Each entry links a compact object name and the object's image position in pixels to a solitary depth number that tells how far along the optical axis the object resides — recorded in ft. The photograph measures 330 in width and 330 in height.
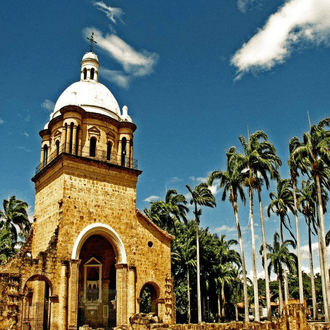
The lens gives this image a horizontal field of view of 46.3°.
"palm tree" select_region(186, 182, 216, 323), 111.75
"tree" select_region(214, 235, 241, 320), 135.85
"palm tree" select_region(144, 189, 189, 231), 118.42
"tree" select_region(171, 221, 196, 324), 125.90
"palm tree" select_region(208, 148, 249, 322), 100.32
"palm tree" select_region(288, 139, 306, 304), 96.37
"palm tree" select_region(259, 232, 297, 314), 124.36
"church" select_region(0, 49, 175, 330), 75.36
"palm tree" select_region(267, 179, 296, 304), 117.29
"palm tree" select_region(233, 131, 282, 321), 94.38
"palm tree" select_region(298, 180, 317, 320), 112.78
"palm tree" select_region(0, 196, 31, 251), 126.11
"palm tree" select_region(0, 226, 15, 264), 109.60
